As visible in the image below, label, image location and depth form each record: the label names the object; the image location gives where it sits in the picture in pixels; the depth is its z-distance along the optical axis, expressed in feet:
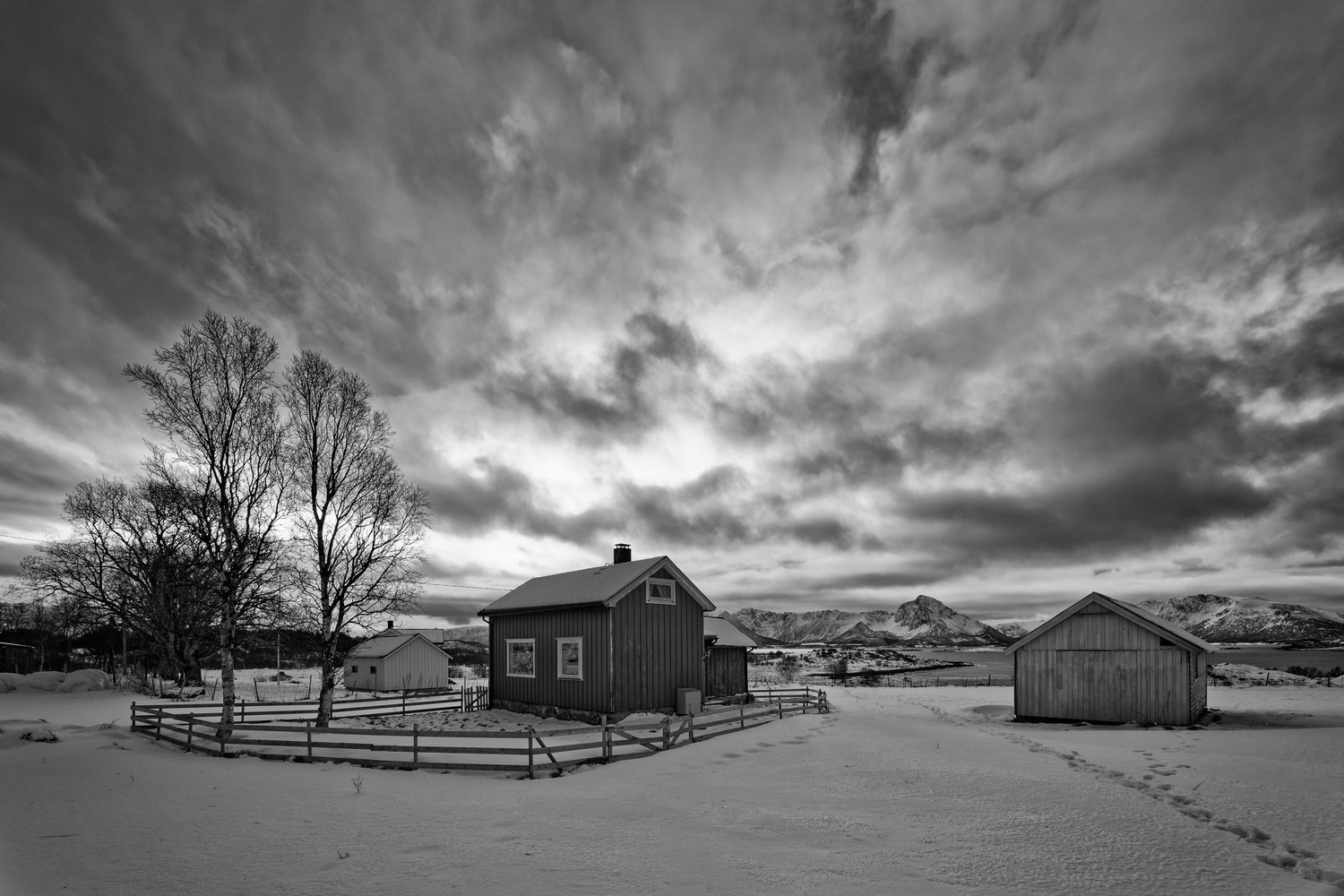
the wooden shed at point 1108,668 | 80.23
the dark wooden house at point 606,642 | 79.77
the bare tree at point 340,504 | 77.56
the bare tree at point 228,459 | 67.31
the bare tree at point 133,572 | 118.32
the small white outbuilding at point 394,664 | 161.17
